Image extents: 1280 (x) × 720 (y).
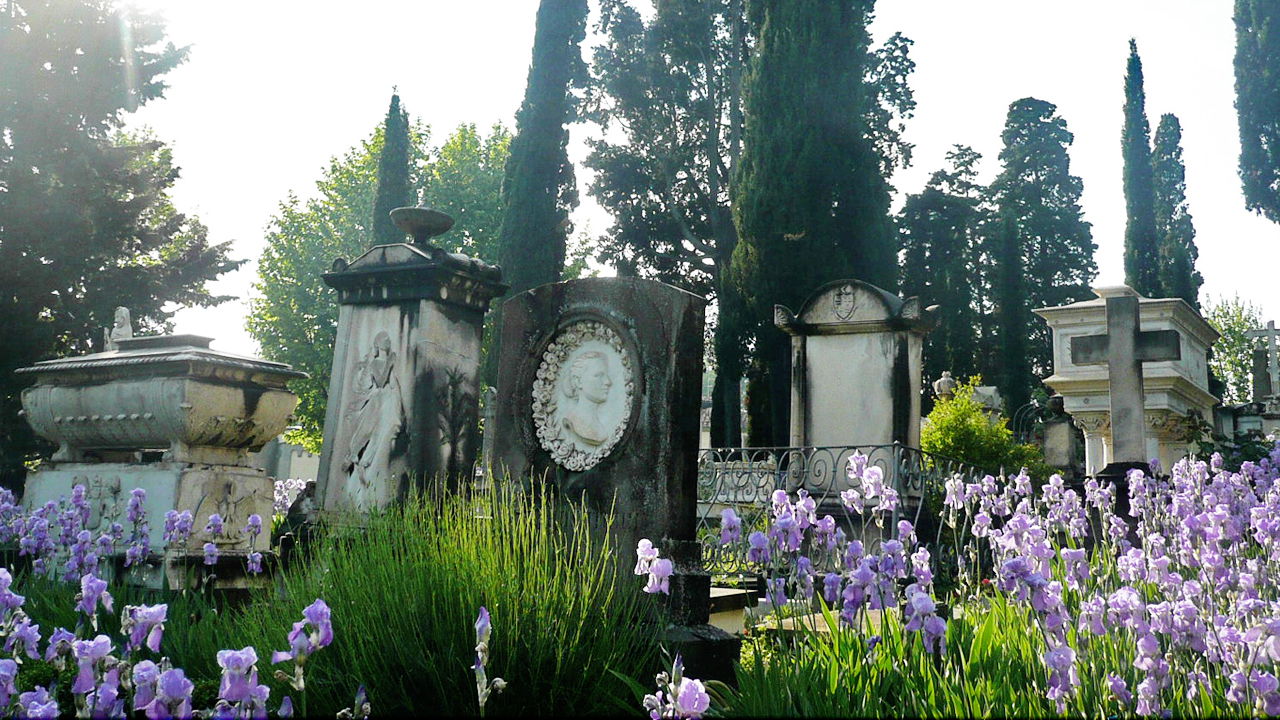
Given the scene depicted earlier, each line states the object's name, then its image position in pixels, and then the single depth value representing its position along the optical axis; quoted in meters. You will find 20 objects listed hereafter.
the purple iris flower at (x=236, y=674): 1.91
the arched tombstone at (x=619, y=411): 4.77
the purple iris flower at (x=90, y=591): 2.87
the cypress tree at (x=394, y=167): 29.00
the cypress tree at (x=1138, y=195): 32.44
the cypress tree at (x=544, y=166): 25.58
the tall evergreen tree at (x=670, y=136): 29.14
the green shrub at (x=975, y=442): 14.95
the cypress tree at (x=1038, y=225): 35.88
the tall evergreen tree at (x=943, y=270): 34.50
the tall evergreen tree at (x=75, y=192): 16.98
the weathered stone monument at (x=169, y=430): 6.01
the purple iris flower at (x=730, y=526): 3.55
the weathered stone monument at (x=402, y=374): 7.14
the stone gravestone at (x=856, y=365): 10.09
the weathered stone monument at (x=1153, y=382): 20.23
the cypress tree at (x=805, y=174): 21.83
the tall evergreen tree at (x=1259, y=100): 26.62
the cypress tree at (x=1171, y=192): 35.28
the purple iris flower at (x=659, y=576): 3.24
